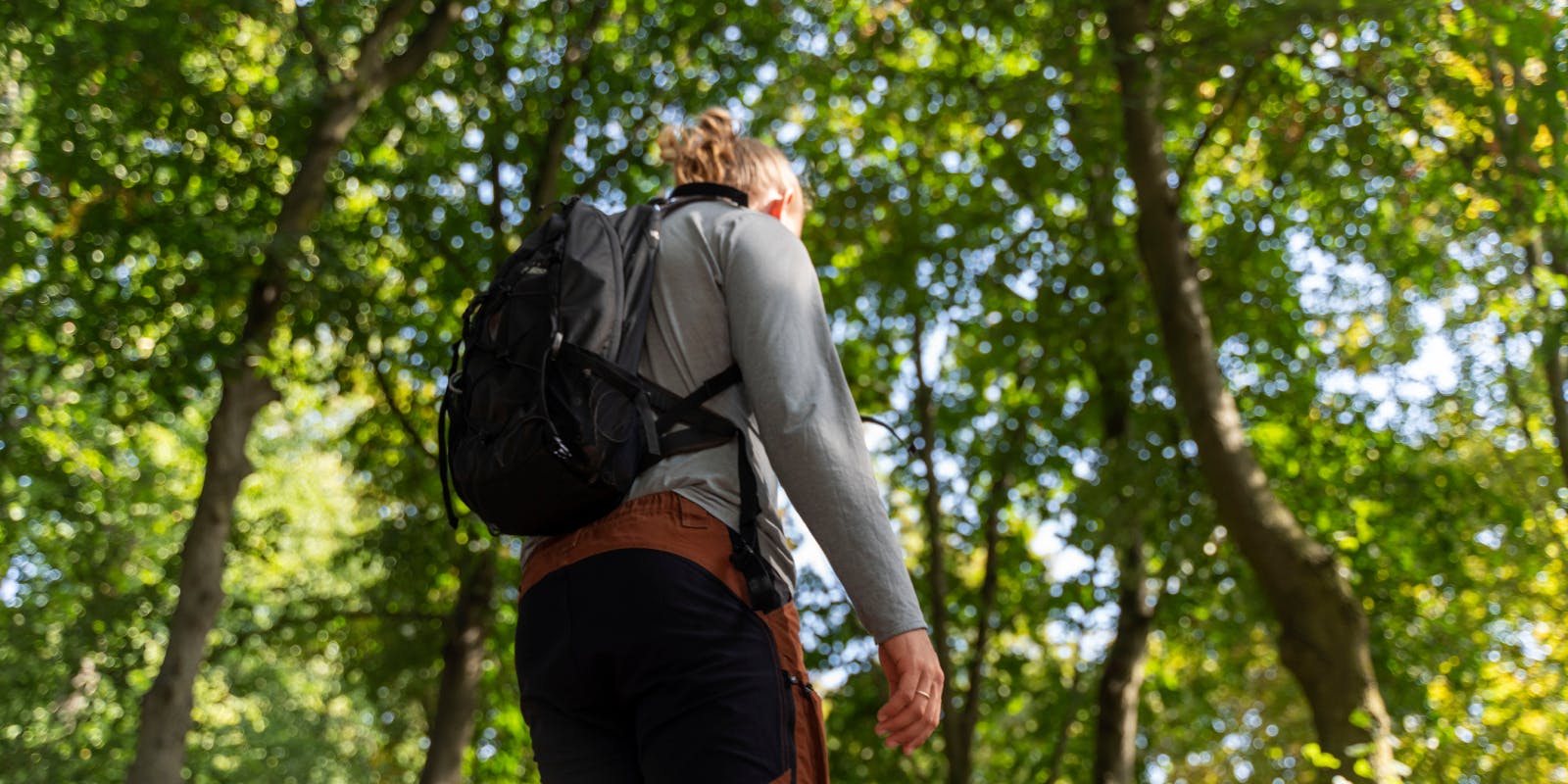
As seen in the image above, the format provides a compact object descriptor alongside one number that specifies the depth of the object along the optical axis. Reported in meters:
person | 1.92
